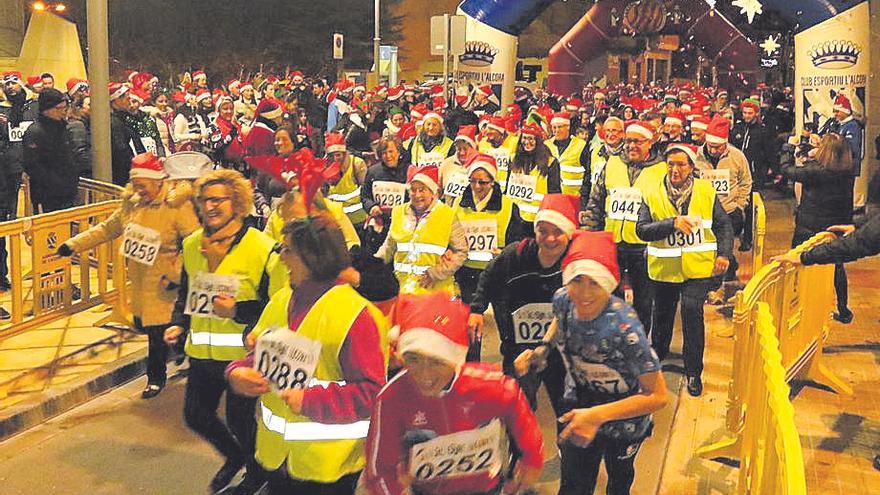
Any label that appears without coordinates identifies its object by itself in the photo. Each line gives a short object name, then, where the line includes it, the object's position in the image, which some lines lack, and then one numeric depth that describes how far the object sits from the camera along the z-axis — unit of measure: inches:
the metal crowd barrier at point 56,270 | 323.9
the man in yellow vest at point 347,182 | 402.0
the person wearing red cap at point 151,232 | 284.4
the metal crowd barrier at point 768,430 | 132.4
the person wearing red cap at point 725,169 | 407.8
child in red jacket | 144.6
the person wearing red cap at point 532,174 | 406.0
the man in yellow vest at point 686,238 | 306.8
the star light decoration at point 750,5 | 703.5
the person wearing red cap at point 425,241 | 273.1
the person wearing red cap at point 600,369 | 176.1
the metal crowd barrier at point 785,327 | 247.3
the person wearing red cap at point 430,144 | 458.6
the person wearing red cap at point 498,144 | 464.1
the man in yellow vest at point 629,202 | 336.8
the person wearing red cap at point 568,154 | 491.2
